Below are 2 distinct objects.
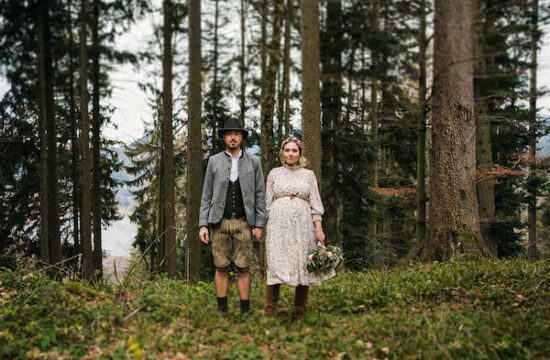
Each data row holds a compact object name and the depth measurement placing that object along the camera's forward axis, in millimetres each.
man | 4723
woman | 4730
